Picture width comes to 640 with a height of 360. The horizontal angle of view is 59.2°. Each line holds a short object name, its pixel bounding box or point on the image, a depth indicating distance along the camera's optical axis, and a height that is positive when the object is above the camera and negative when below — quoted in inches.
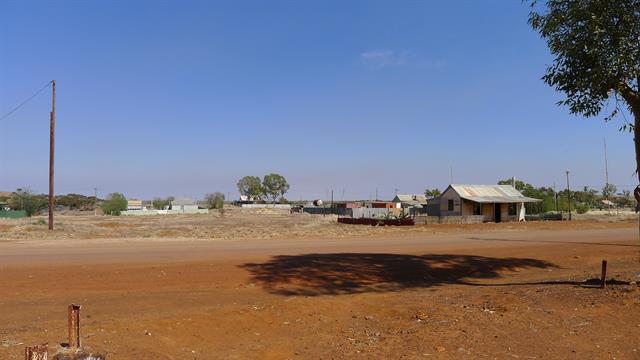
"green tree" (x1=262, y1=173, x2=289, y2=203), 7185.0 +314.8
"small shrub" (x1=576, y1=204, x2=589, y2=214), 2955.2 -2.0
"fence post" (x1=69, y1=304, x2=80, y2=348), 215.0 -46.1
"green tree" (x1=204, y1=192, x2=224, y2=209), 5068.9 +89.3
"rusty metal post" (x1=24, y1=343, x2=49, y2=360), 166.9 -42.2
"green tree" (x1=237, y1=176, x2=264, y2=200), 7214.6 +302.8
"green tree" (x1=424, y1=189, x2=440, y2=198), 4067.4 +117.5
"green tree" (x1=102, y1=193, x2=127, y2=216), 3887.8 +43.2
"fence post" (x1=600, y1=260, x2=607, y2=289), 417.6 -51.0
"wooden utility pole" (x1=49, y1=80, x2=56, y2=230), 1390.3 +153.9
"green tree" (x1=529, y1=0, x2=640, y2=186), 431.8 +127.1
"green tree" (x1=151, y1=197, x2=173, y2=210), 5580.7 +70.8
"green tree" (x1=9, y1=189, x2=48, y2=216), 3427.7 +51.8
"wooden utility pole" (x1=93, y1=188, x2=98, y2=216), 5262.8 +75.6
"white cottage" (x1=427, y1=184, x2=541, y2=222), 2060.8 +23.1
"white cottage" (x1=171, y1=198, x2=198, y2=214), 4908.0 +48.5
